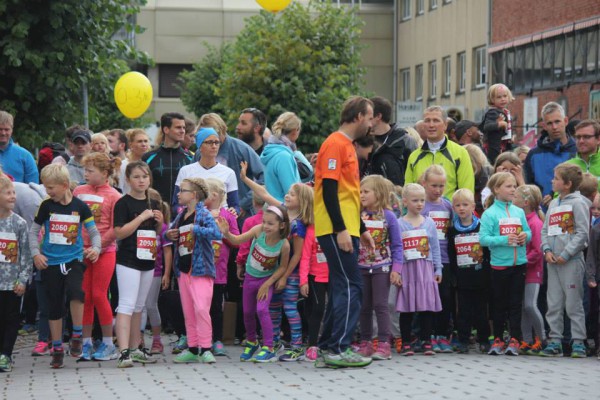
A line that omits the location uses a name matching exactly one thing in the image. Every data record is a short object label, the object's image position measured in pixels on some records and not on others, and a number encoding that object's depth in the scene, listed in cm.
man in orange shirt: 1065
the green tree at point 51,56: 1923
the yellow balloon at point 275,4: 1997
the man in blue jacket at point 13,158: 1404
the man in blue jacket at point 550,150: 1412
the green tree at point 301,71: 3594
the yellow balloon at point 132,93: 2191
